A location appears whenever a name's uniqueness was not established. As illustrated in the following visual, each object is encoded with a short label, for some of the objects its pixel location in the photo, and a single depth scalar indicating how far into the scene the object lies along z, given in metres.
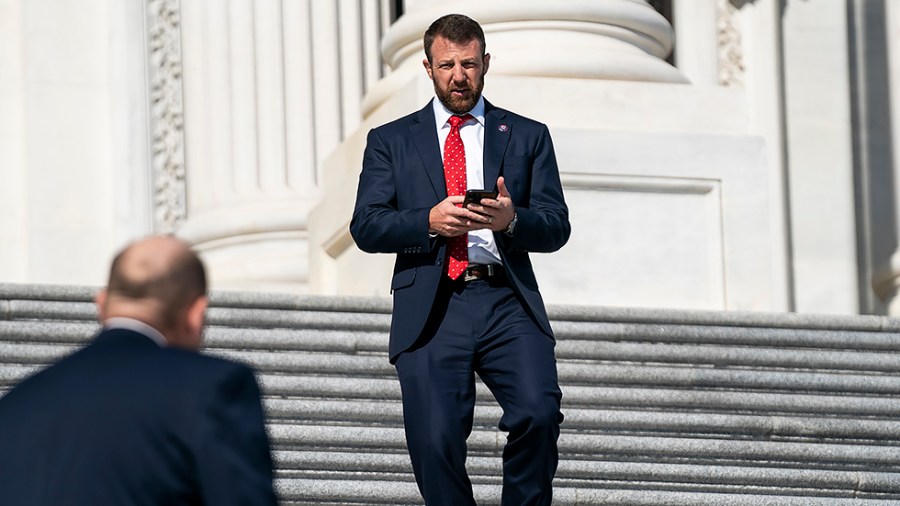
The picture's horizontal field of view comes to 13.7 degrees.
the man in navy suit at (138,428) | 6.73
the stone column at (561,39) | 20.03
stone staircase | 14.10
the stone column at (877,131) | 26.61
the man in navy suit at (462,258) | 11.24
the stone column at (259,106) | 25.77
